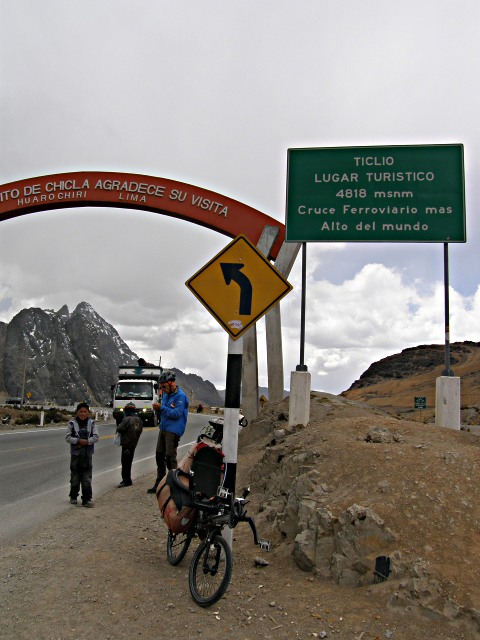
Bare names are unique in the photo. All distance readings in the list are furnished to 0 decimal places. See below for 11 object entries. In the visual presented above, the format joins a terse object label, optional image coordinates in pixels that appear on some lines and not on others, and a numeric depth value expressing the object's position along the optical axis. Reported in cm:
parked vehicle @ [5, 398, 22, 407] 9137
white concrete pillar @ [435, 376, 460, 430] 917
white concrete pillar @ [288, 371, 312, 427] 980
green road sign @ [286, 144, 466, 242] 993
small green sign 2111
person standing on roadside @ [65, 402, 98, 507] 864
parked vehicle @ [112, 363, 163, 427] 2867
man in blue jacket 852
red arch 1500
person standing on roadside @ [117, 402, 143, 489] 1020
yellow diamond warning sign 532
